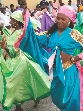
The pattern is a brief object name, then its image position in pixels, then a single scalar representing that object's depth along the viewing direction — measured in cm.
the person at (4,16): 1128
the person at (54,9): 873
